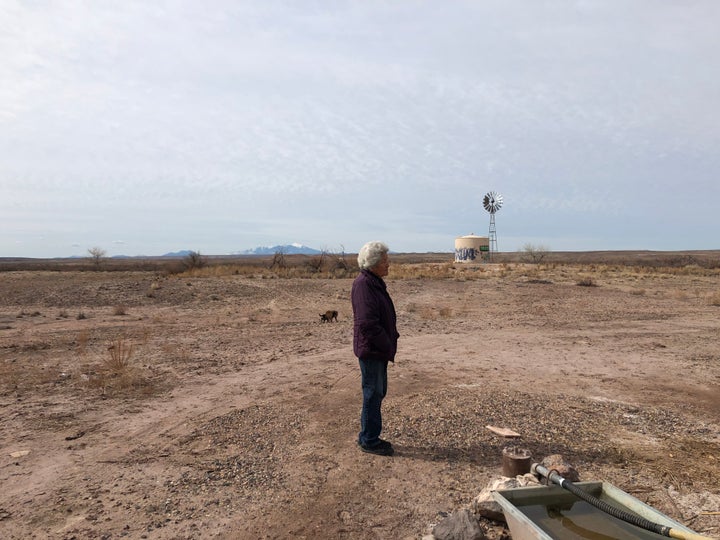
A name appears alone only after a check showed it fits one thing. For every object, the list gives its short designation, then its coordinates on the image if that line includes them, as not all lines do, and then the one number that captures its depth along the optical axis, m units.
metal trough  3.38
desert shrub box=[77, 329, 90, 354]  9.81
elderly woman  4.58
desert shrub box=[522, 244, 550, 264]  53.88
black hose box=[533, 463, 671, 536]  3.17
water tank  48.66
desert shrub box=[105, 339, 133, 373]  7.79
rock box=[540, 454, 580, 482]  3.94
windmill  53.84
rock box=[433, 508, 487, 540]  3.32
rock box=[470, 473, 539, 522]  3.65
